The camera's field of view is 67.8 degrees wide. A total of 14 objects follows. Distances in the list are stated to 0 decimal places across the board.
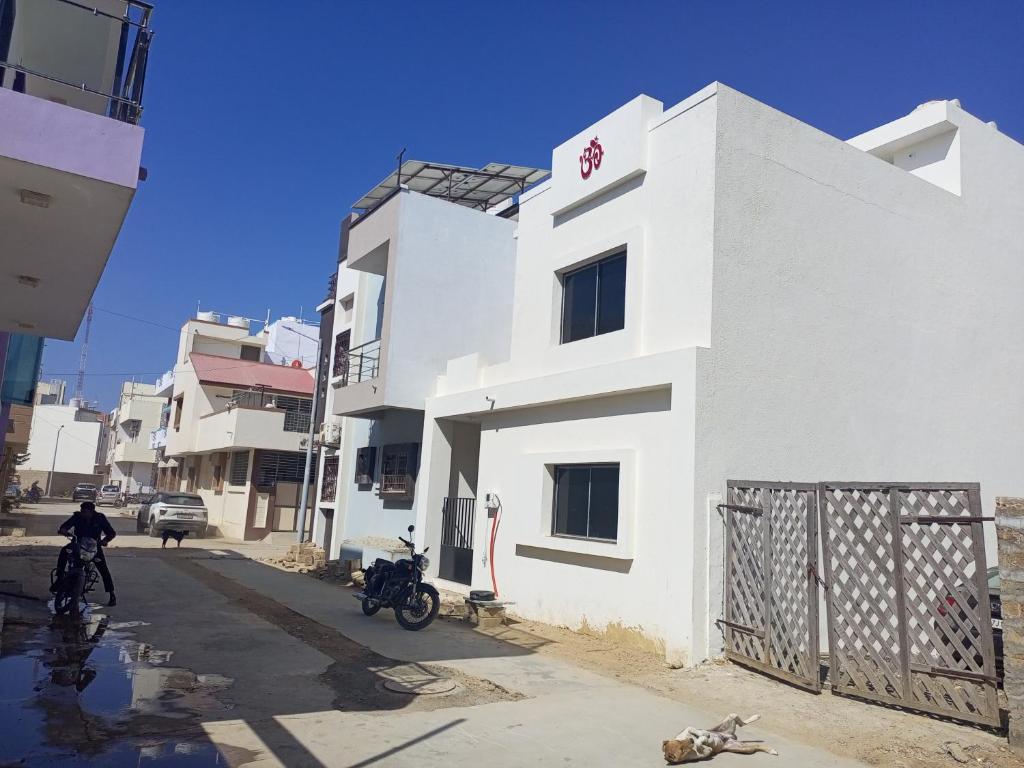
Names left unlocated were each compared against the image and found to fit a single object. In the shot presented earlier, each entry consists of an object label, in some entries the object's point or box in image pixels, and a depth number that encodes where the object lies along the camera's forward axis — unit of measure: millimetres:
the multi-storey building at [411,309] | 15062
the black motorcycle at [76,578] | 9758
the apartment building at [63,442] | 68312
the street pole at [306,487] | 24484
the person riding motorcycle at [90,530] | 10250
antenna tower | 92212
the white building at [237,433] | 28484
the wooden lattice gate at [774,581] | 7340
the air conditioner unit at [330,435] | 21359
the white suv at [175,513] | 23844
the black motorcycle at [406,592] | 10258
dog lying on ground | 5312
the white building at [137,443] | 56188
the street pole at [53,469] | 60825
